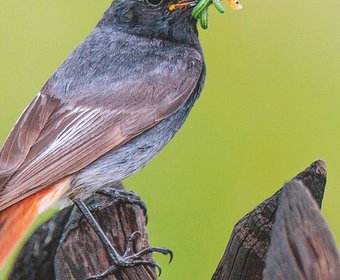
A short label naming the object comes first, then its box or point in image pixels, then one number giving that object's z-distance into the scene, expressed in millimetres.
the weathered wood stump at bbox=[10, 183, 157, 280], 5324
